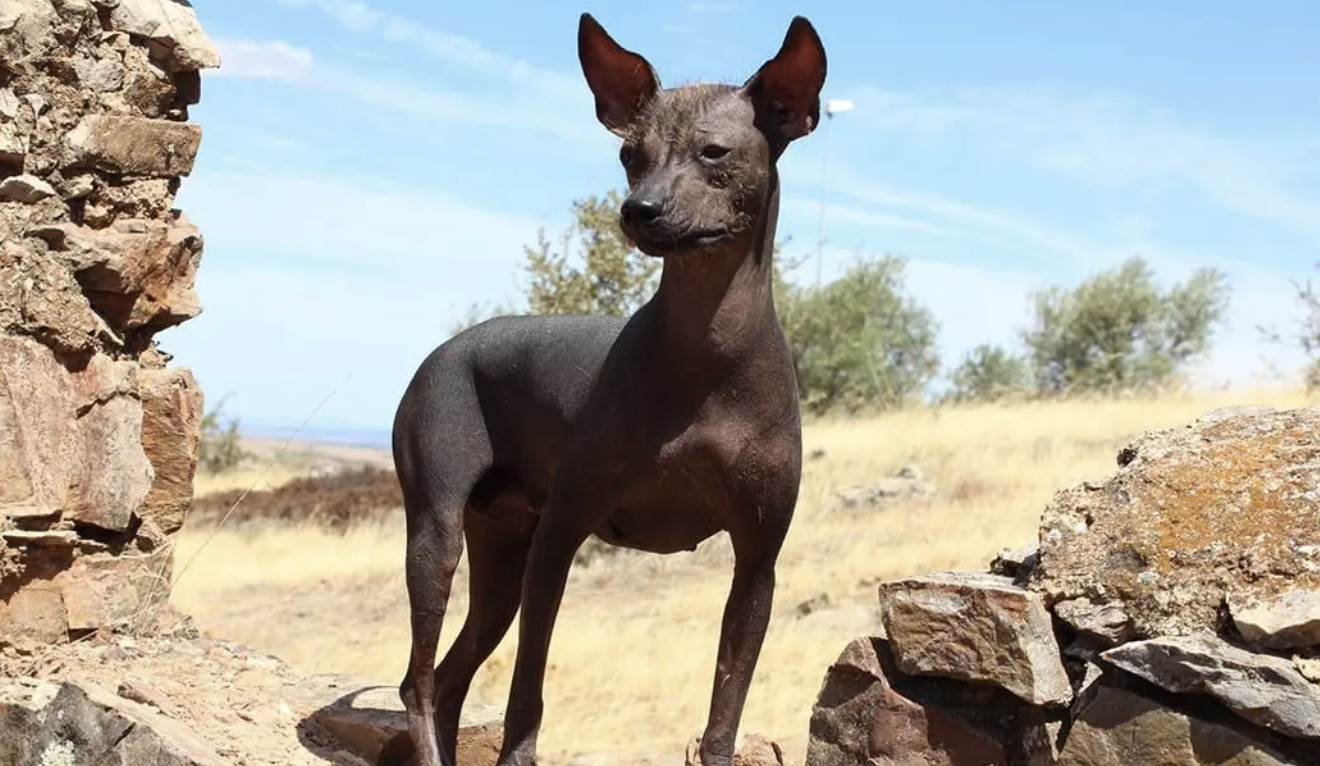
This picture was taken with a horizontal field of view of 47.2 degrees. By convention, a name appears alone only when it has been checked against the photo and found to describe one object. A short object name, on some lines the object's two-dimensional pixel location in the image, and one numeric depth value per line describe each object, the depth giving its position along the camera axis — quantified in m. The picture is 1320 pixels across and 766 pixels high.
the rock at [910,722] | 4.69
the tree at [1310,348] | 17.06
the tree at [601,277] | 16.31
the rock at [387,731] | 5.39
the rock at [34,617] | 5.64
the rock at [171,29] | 6.02
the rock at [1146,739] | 4.13
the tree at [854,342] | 27.58
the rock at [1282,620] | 4.13
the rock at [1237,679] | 4.02
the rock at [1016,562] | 4.95
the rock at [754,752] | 5.14
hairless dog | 3.93
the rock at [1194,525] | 4.38
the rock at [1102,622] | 4.53
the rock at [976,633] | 4.54
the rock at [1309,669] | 4.09
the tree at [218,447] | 26.70
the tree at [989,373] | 31.53
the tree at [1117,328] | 30.95
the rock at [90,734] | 4.56
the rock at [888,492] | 15.24
